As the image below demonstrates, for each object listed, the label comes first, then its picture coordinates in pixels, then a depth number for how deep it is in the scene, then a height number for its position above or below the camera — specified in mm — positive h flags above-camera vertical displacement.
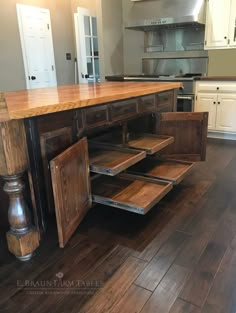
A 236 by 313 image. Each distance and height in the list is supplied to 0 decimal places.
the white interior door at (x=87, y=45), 4843 +457
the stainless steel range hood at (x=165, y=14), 3990 +819
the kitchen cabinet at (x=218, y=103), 3736 -485
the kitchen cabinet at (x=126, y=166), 1549 -686
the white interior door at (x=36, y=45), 4480 +454
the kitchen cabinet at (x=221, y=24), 3814 +584
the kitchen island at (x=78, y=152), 1429 -555
